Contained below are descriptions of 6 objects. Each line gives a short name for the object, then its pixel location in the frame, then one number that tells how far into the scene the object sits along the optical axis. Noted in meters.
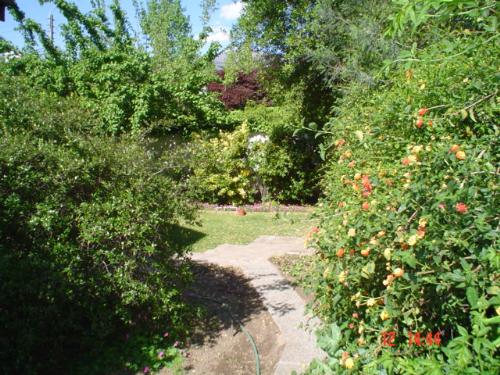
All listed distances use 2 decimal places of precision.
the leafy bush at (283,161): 12.21
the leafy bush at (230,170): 12.06
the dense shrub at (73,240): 3.18
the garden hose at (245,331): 3.60
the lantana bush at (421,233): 1.36
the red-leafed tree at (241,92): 20.20
